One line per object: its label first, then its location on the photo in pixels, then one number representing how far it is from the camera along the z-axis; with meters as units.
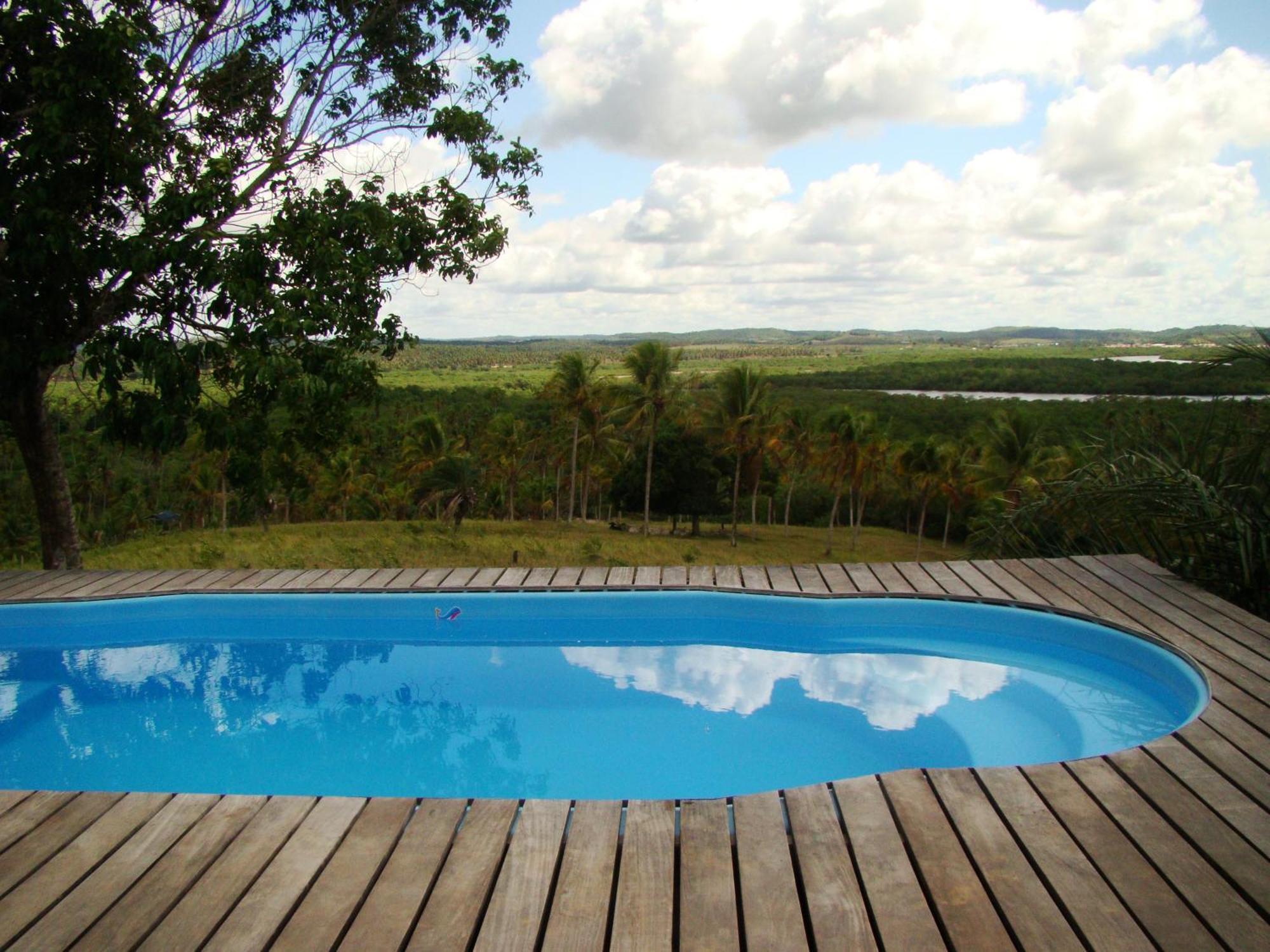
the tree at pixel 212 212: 5.80
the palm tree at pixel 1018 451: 30.61
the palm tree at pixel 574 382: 35.25
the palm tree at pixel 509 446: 41.50
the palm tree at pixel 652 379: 32.91
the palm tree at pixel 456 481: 29.56
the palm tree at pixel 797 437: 40.56
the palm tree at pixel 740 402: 31.72
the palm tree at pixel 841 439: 34.22
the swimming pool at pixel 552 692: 4.68
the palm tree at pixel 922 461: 35.69
